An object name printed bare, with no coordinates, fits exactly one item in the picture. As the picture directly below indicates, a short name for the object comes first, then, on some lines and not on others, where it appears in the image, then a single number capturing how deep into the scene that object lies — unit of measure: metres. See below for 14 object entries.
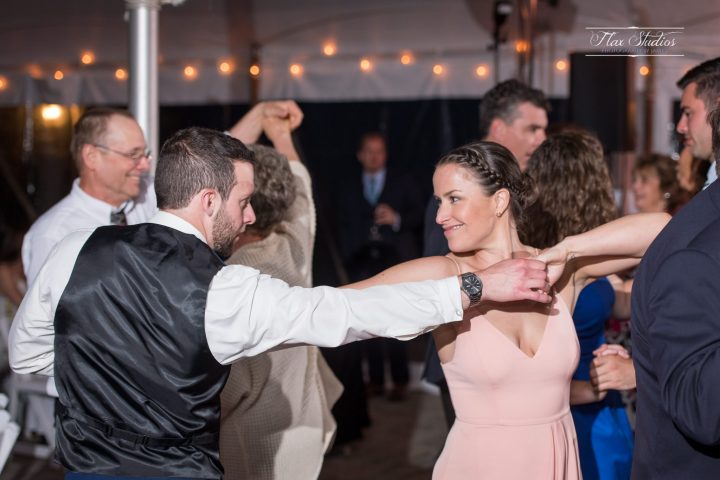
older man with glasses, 2.96
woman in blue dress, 2.54
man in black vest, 1.73
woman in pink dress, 2.07
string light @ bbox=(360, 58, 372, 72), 6.30
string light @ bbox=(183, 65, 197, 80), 6.29
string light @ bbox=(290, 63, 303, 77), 6.36
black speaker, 5.20
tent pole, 3.26
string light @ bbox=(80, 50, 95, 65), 6.26
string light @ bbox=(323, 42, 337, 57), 6.26
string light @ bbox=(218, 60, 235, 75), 6.29
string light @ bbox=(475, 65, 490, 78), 6.14
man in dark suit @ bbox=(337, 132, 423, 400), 6.23
